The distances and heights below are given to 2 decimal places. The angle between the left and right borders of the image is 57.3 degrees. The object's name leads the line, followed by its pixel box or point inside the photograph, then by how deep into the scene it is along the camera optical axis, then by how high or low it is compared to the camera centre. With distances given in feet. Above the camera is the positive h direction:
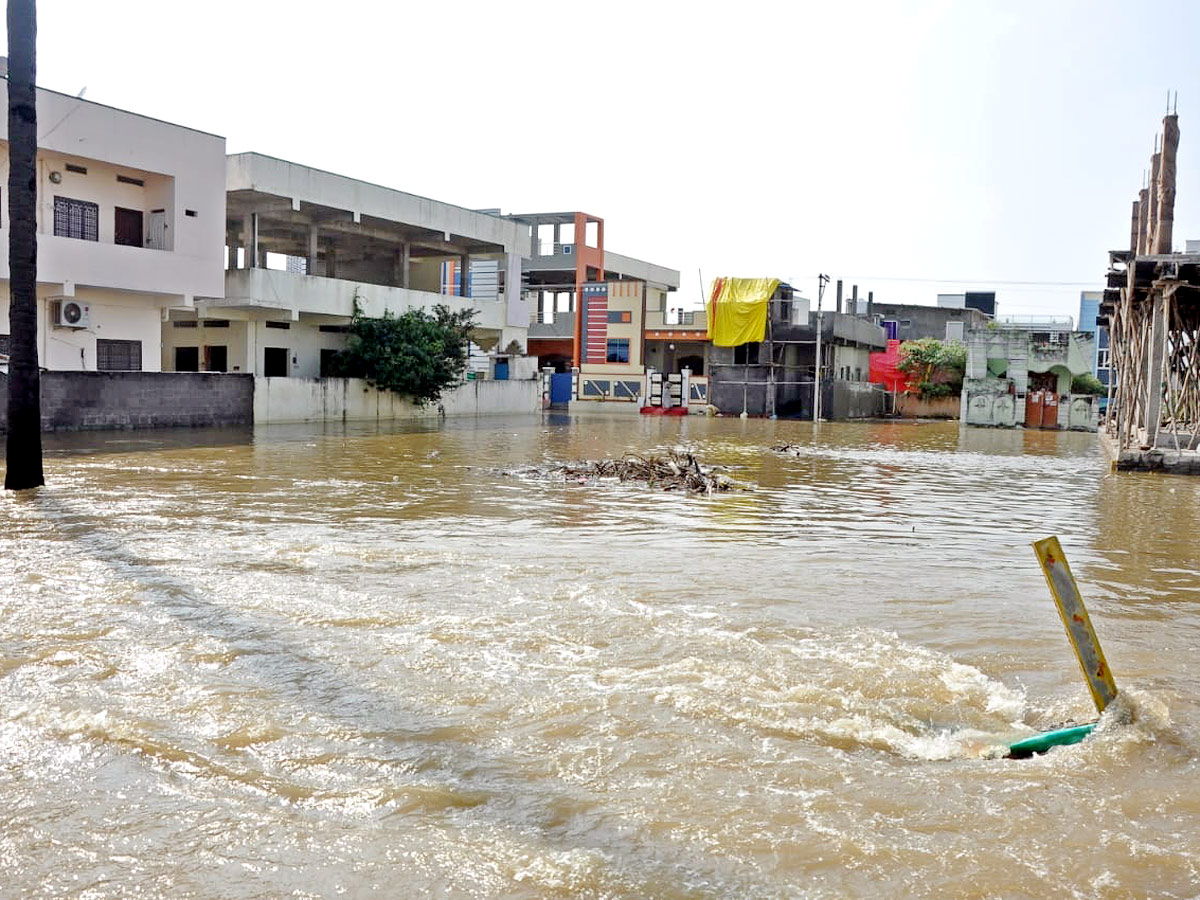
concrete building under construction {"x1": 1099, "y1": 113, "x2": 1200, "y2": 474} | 60.59 +4.92
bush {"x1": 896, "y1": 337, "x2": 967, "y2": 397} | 164.04 +4.26
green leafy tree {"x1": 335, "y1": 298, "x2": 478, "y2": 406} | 111.04 +2.55
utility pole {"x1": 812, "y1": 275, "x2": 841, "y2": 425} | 139.64 -1.19
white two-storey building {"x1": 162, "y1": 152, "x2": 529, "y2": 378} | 100.73 +13.25
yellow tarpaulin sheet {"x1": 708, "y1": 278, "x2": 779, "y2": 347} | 153.79 +11.08
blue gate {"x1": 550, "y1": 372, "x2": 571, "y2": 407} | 160.86 -0.86
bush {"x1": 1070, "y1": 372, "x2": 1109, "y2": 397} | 152.15 +1.97
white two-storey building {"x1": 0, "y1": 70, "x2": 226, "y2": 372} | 80.53 +11.11
